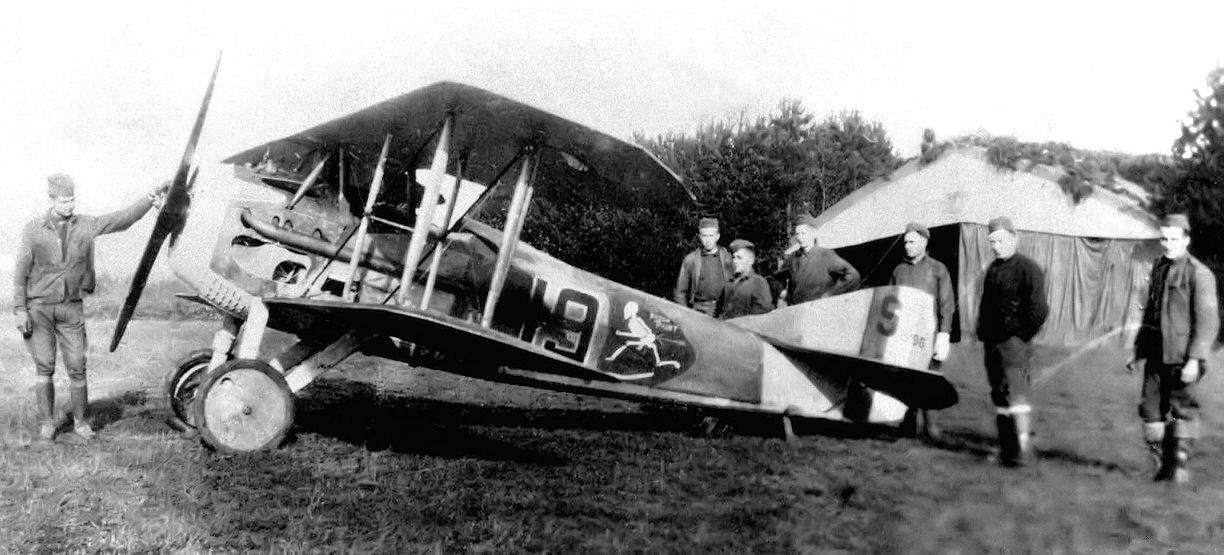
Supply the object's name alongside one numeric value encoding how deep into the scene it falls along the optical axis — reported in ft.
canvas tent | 43.65
